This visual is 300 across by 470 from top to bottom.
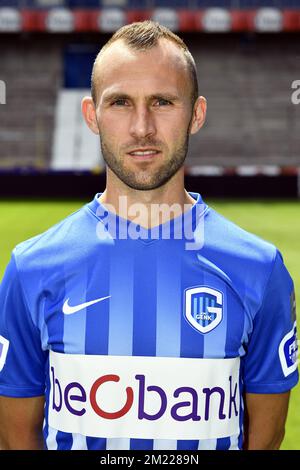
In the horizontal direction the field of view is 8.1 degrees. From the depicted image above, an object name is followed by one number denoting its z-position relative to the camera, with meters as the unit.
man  3.23
